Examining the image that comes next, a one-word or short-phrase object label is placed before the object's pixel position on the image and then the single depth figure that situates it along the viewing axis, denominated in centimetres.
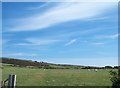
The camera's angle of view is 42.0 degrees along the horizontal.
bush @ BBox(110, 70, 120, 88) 838
